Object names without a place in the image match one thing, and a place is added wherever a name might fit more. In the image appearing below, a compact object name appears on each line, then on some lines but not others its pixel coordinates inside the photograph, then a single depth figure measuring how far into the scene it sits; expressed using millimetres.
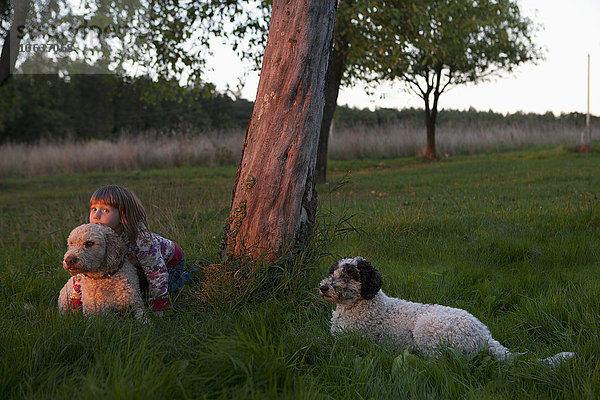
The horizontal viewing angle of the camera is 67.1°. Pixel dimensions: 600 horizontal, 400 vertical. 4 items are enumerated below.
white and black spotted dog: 2943
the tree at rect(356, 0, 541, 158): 11055
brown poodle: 3387
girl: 3660
